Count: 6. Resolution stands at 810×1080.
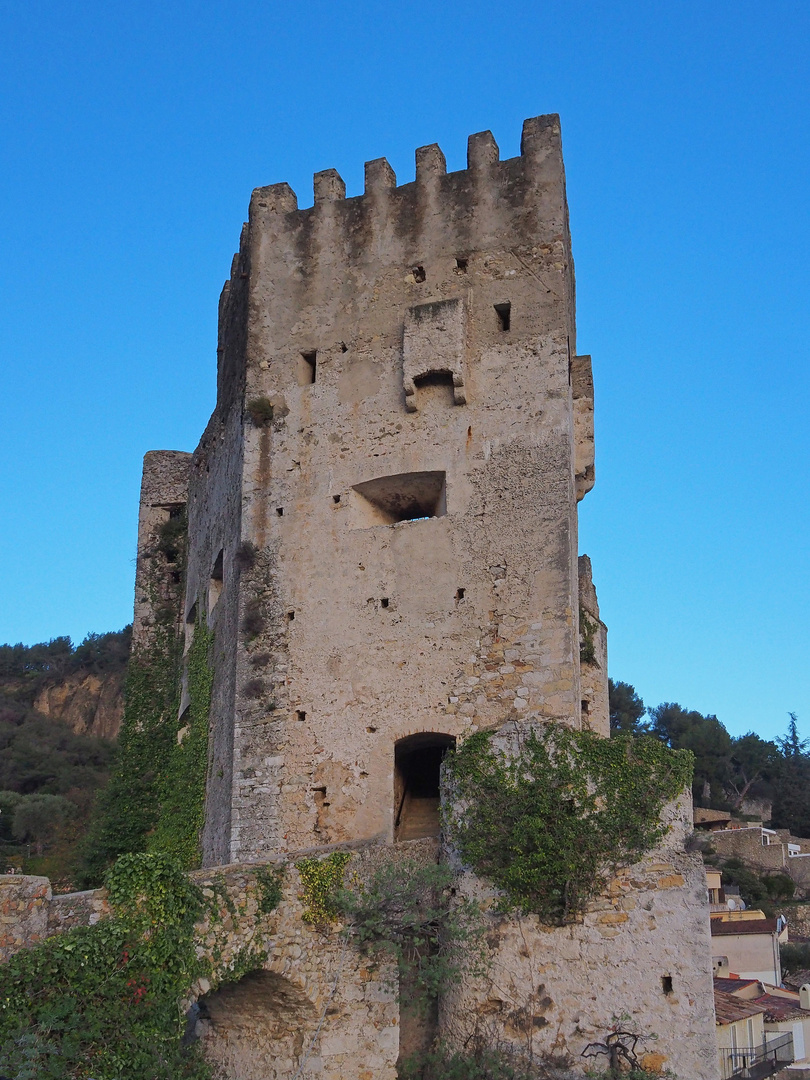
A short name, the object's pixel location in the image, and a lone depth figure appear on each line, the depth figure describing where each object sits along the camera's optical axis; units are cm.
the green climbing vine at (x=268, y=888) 1120
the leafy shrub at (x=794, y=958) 3869
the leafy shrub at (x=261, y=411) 1711
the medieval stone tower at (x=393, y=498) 1467
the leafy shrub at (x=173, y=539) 2236
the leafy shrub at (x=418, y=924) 1164
